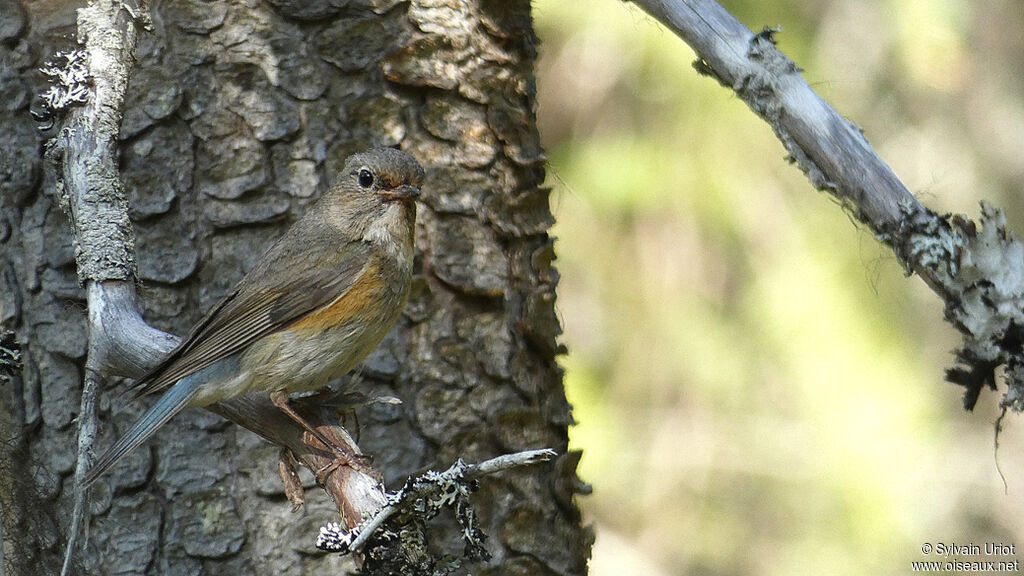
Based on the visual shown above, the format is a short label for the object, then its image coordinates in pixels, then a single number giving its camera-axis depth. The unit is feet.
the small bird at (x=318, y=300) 21.86
